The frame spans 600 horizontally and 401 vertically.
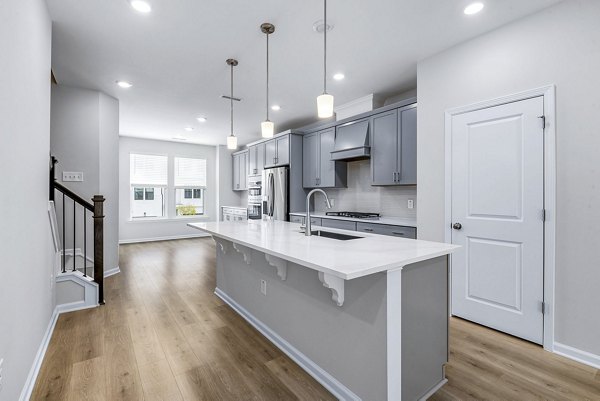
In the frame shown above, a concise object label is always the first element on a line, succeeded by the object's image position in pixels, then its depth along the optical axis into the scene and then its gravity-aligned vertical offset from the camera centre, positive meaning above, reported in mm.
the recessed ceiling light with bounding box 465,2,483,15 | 2223 +1500
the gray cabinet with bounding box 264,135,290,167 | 5422 +944
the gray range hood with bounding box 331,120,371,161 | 4078 +838
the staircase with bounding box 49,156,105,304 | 2987 -851
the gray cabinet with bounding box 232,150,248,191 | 7444 +760
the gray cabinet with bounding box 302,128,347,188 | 4762 +596
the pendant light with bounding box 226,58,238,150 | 3193 +714
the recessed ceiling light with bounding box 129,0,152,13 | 2232 +1535
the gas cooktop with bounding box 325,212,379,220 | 4095 -247
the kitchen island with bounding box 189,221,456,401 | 1458 -681
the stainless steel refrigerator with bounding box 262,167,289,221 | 5329 +91
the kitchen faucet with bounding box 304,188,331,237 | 2257 -188
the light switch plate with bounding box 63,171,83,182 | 3957 +320
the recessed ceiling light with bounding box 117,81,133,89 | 3773 +1540
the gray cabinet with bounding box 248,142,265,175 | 6355 +927
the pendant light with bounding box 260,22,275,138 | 2525 +750
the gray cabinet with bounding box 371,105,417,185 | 3508 +667
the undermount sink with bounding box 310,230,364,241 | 2275 -307
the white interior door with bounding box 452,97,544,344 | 2326 -165
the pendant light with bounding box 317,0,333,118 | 2166 +718
